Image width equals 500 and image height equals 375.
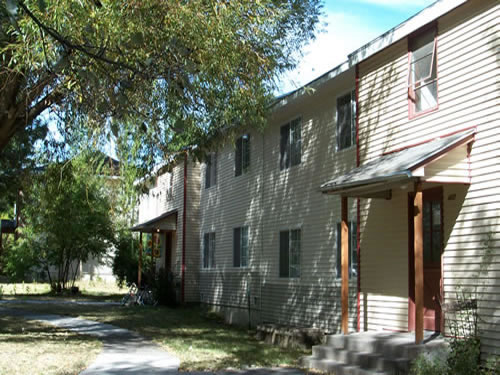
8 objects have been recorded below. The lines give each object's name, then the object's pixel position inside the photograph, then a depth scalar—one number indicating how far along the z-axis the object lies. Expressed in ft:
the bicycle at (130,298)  79.92
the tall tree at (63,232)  91.86
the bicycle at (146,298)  79.66
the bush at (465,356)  27.17
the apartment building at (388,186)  31.53
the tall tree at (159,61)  25.36
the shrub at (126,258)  98.22
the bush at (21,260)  99.55
